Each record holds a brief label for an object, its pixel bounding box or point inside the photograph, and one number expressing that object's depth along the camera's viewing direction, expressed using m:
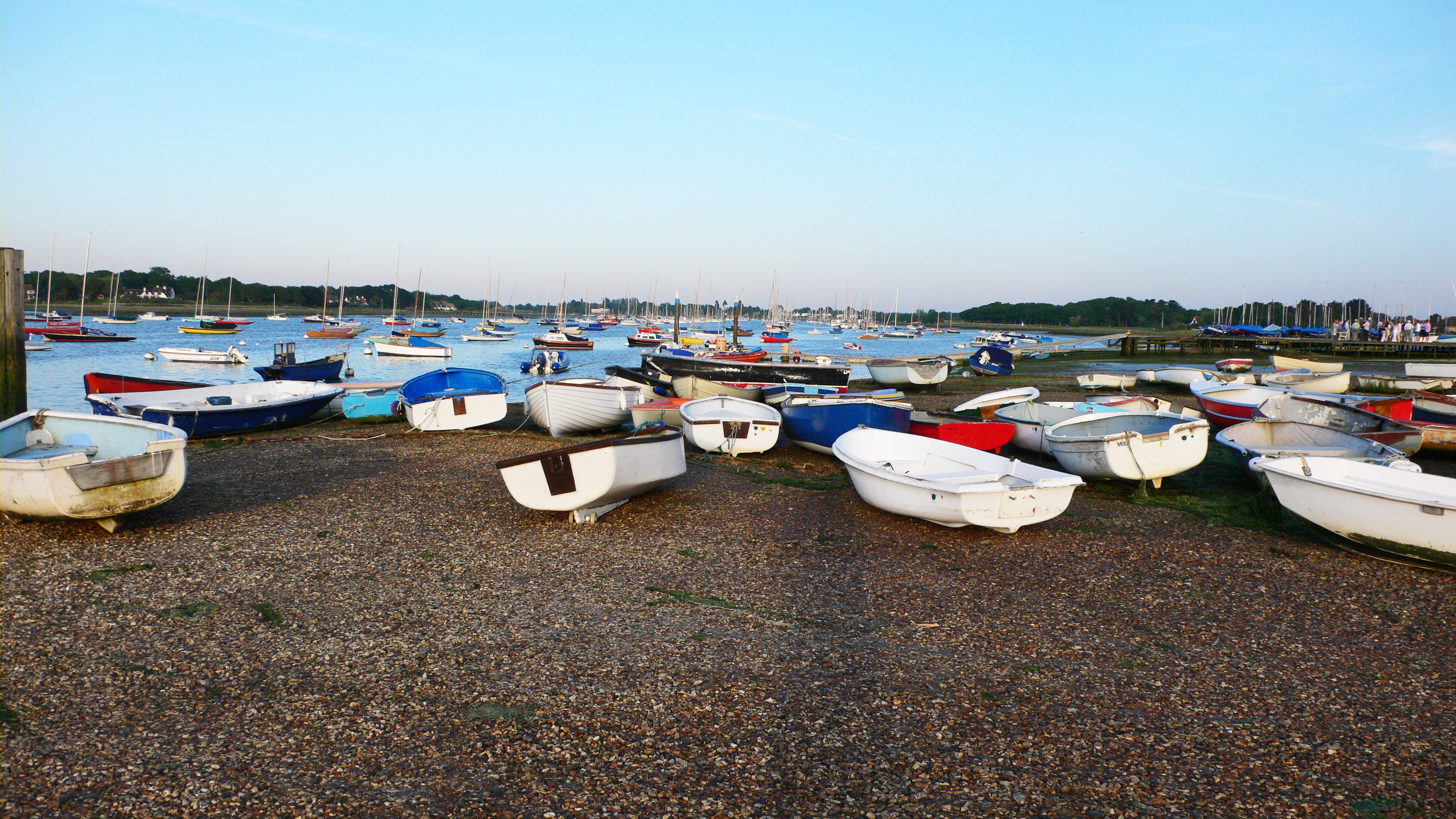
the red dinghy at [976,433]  12.41
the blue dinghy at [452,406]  16.61
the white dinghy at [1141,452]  11.27
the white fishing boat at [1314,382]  21.56
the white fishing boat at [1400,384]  22.28
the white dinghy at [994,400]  16.81
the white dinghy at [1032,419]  13.46
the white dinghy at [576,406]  16.27
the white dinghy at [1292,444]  10.12
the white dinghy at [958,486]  8.45
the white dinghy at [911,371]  28.08
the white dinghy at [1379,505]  7.68
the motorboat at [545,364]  40.88
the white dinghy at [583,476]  8.69
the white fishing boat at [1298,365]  28.25
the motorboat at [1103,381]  26.05
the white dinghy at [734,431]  14.00
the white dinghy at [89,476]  7.39
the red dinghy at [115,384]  18.05
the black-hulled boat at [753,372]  24.22
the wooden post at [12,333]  10.67
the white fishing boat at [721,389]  21.56
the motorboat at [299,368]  24.28
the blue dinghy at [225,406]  14.83
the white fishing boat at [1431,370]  26.81
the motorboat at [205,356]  42.50
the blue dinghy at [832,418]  13.96
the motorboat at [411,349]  48.31
